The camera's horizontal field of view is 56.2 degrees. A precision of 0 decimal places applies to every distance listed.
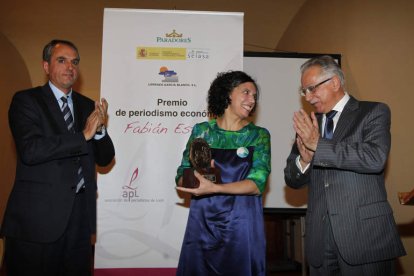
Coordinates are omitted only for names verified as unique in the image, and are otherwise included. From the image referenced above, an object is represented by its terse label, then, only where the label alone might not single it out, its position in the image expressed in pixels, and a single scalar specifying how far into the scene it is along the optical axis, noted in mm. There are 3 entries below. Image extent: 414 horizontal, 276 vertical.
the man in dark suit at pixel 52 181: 2346
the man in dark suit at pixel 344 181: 2059
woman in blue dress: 2336
